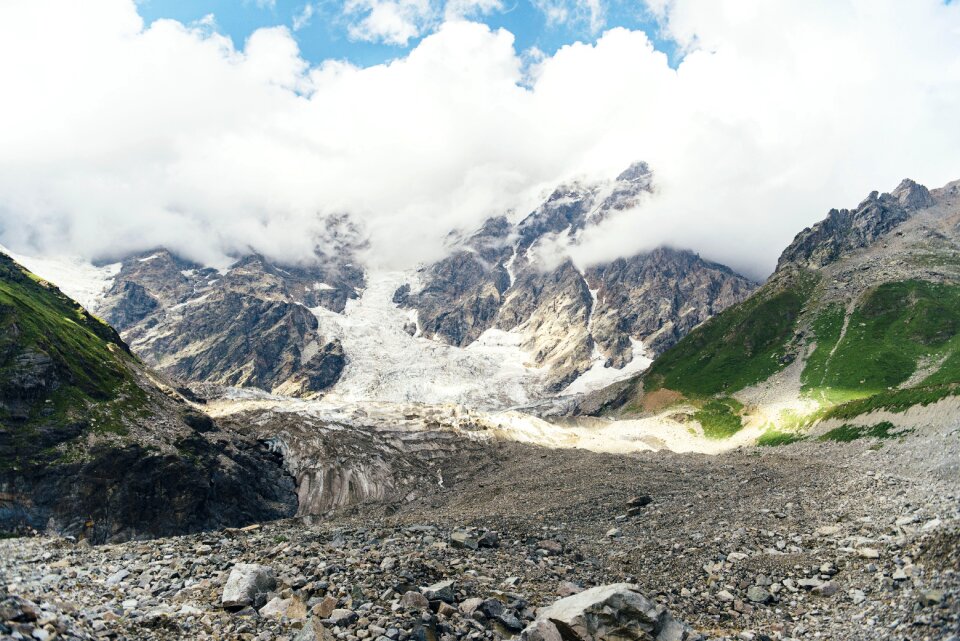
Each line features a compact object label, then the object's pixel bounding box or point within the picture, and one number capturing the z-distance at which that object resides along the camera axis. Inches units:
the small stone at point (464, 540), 1186.7
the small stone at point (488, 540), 1231.5
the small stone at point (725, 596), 942.7
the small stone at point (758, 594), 931.3
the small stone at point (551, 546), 1280.5
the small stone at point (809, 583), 948.1
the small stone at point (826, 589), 908.2
